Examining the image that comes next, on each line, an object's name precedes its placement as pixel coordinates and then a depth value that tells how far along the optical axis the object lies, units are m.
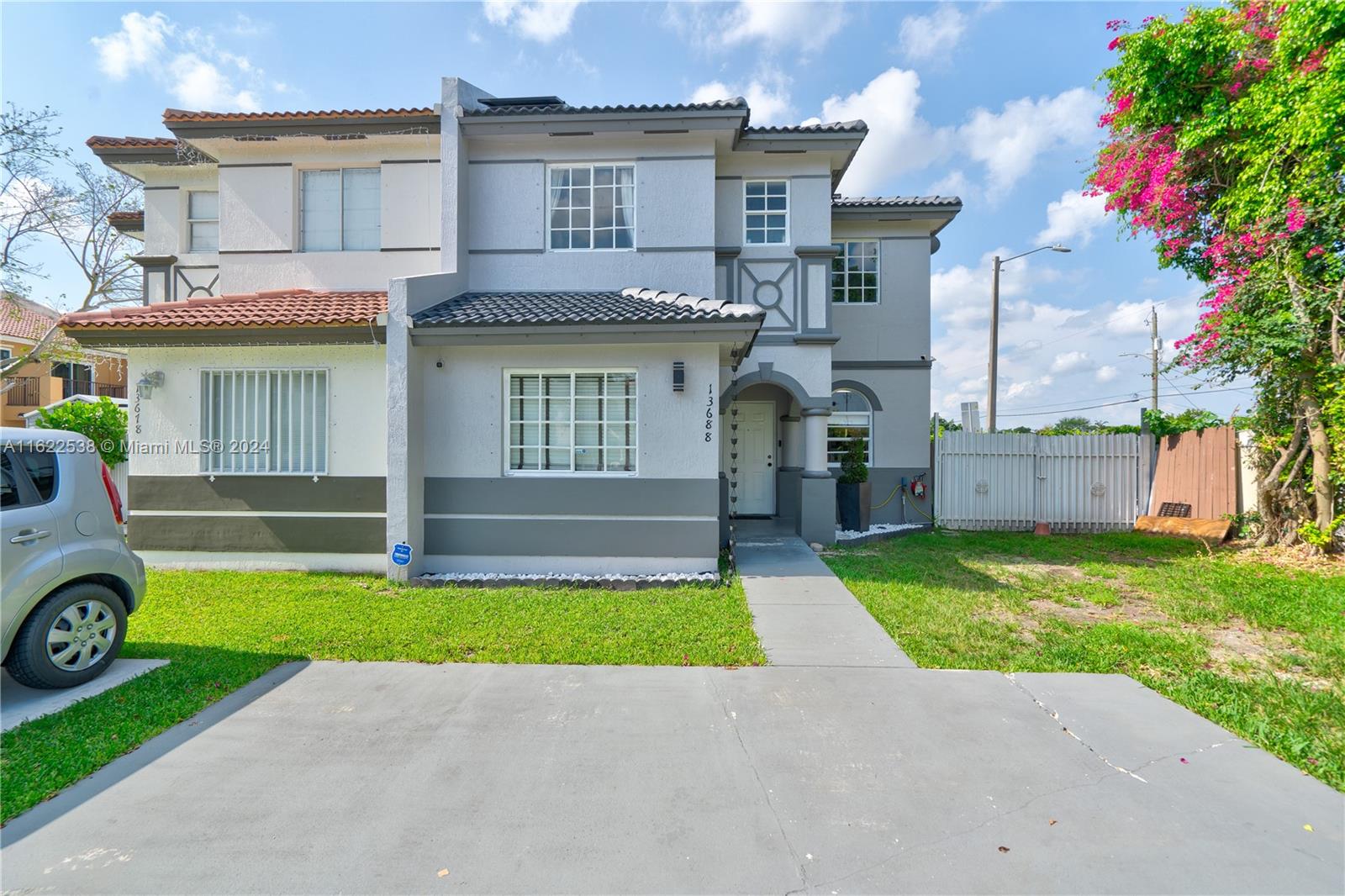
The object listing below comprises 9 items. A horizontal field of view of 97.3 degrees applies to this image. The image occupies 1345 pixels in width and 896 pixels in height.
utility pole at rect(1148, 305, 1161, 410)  21.69
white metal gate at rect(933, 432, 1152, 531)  12.62
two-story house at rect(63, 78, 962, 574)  8.06
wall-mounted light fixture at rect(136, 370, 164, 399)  8.25
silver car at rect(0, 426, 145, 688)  4.14
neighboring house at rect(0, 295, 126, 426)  23.58
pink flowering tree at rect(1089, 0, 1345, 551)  8.29
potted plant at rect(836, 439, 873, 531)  11.85
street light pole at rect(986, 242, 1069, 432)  14.96
